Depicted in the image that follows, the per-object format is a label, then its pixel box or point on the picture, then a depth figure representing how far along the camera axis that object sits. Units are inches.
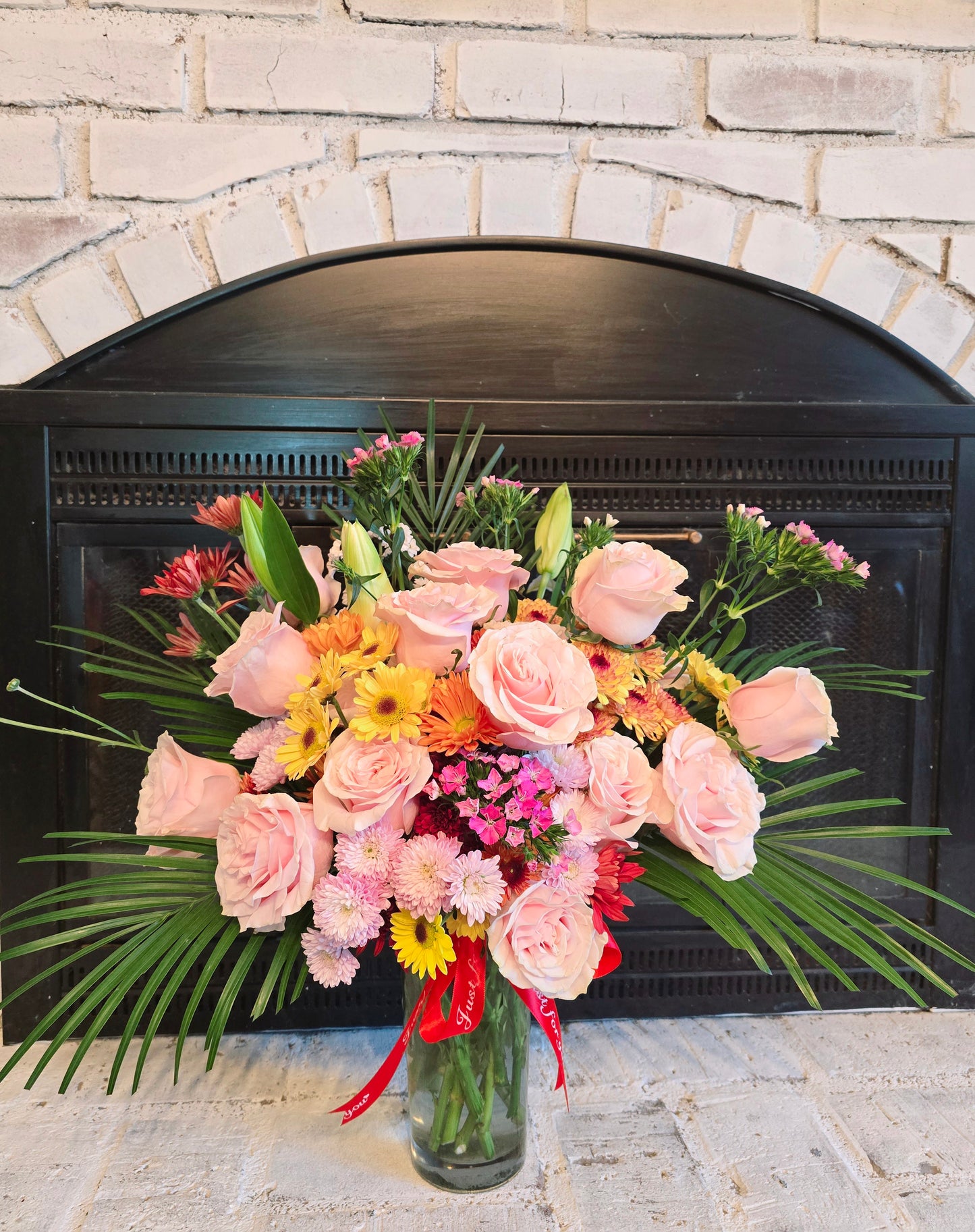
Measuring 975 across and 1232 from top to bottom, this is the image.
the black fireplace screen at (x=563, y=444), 37.5
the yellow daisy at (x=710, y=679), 26.5
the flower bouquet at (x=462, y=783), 22.0
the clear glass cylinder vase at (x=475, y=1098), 26.1
